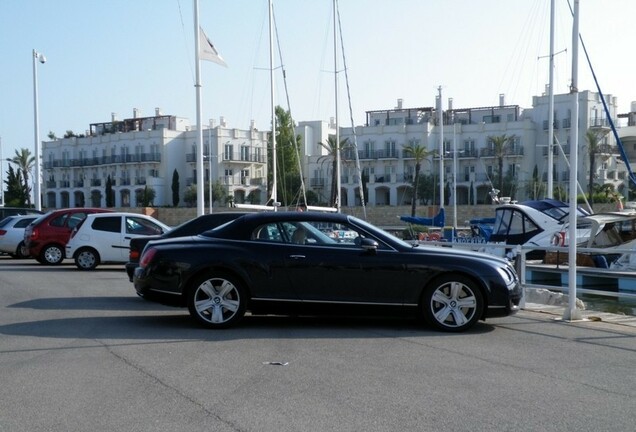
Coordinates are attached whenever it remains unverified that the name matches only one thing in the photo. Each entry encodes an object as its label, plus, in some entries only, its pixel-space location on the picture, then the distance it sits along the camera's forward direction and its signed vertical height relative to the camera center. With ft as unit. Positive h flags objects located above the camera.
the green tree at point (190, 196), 281.33 +3.74
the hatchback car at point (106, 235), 65.57 -2.51
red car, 70.28 -2.45
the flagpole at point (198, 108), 81.76 +11.00
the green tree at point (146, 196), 289.51 +4.07
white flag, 84.38 +17.82
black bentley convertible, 32.73 -3.37
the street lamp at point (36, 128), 133.18 +14.34
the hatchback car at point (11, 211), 103.05 -0.39
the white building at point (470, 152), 248.73 +17.94
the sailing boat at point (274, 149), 113.45 +9.13
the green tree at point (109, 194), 309.90 +5.49
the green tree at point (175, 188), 296.71 +7.23
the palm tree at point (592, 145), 235.61 +17.52
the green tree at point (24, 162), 316.21 +20.06
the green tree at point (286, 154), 264.52 +18.60
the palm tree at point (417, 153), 250.78 +17.08
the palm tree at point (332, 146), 258.86 +20.78
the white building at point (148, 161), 304.09 +18.98
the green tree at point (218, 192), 285.23 +5.22
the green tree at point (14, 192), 273.95 +6.23
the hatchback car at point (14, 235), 82.99 -2.97
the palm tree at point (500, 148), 247.70 +18.38
